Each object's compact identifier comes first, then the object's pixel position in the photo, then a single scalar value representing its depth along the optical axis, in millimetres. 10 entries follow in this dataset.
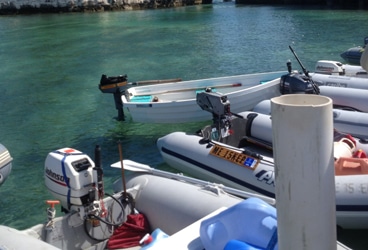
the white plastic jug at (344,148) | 5703
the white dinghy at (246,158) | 4832
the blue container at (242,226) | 2781
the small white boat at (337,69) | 10375
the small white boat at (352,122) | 6891
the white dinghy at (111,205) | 4496
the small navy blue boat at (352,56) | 13883
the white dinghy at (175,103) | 8734
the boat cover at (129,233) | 4707
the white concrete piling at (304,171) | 1733
